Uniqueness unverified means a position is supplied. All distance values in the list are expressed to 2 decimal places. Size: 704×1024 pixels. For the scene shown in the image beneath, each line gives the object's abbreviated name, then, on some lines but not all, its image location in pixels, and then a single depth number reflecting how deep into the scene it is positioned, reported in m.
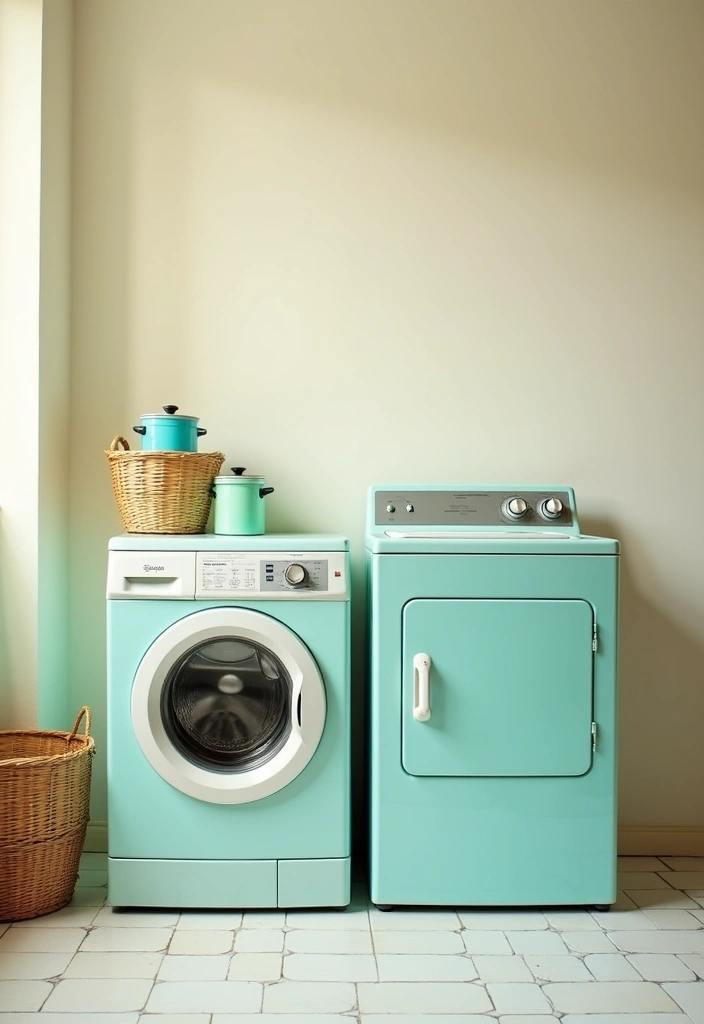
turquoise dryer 2.22
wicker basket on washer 2.35
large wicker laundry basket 2.15
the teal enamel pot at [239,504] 2.37
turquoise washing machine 2.21
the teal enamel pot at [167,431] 2.43
